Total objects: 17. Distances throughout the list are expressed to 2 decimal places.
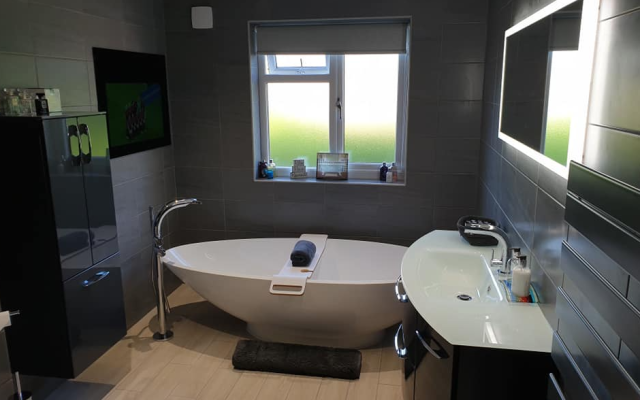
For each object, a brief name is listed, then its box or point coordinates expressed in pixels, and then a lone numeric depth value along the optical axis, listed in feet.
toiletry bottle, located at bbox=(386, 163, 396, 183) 13.39
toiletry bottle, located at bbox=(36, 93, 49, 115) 8.50
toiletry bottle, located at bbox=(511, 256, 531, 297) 6.54
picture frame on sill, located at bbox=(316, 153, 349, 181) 13.70
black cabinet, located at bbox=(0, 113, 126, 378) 7.73
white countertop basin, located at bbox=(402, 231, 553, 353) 5.70
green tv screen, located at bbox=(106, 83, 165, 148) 11.28
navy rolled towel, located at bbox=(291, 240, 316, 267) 11.68
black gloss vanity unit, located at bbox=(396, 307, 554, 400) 5.48
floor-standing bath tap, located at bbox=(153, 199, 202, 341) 11.51
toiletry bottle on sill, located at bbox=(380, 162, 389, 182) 13.48
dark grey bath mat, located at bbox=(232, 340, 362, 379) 10.11
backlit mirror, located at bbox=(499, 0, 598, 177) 4.79
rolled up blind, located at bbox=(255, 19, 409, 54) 12.63
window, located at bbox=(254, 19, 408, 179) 13.37
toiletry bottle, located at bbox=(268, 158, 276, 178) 14.11
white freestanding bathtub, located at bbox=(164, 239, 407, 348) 10.28
